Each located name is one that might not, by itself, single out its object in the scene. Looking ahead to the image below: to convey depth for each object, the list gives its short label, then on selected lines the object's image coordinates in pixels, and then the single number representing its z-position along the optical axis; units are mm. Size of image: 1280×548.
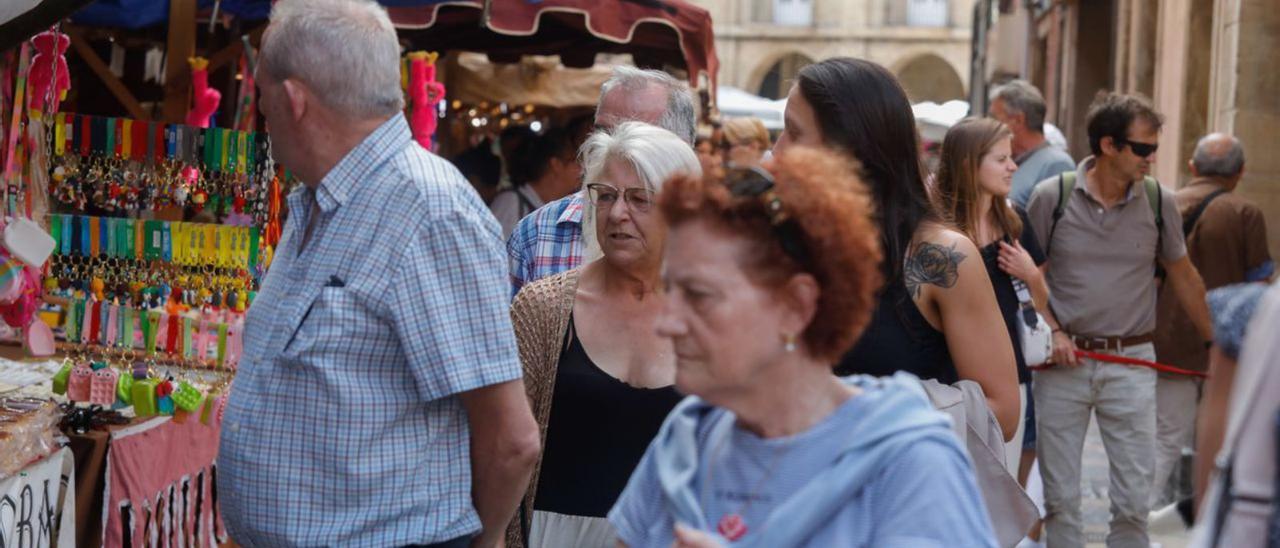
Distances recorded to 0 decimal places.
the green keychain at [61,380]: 5348
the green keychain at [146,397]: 5449
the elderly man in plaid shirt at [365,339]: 3189
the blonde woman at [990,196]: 6324
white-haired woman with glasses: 3967
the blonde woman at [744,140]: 12102
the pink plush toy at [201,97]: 6773
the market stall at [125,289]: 5219
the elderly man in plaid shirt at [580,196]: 5105
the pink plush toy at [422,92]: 7863
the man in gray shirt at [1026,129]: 8961
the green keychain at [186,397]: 5512
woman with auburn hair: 2266
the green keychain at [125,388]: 5434
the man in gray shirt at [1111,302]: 7363
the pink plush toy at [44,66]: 5199
